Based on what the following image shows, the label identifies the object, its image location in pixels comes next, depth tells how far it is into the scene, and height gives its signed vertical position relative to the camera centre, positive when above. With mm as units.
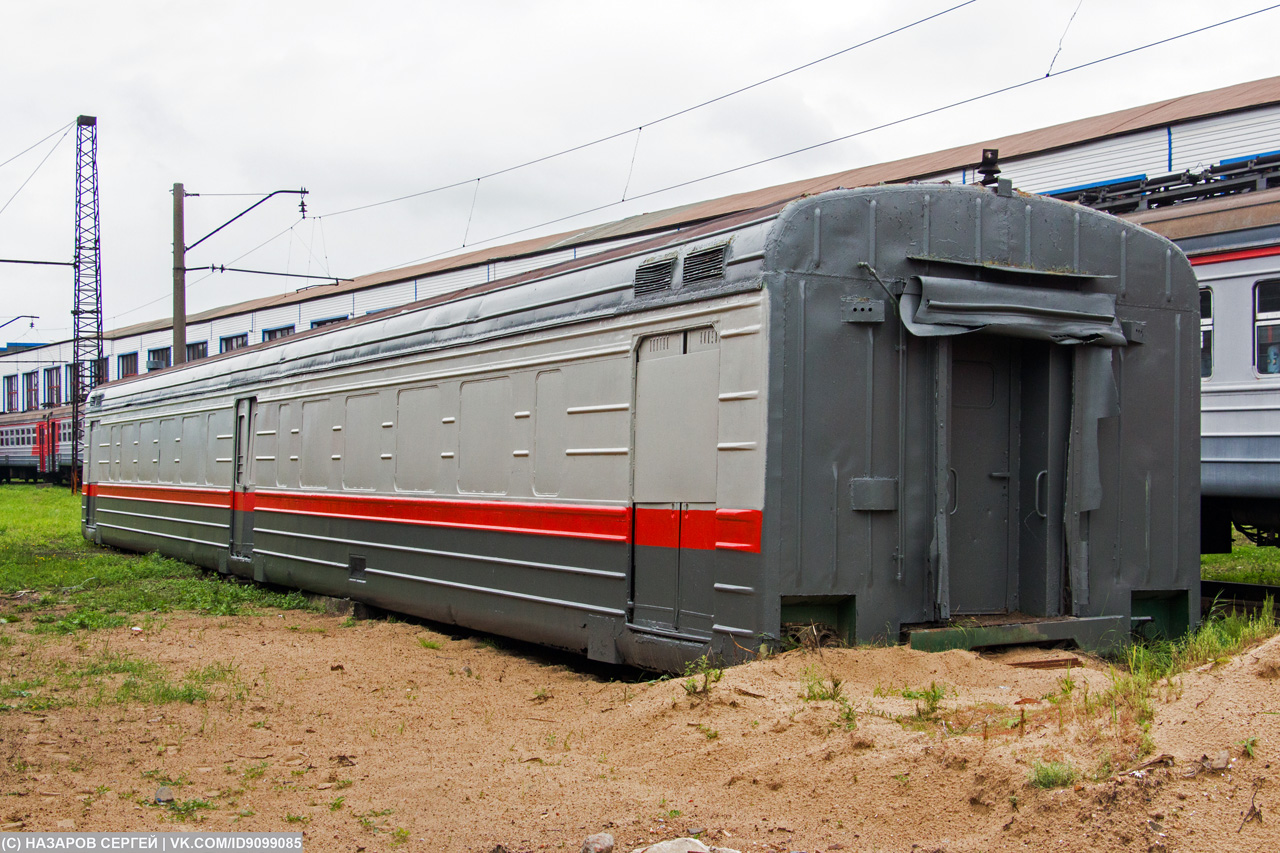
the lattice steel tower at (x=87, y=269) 42062 +6497
